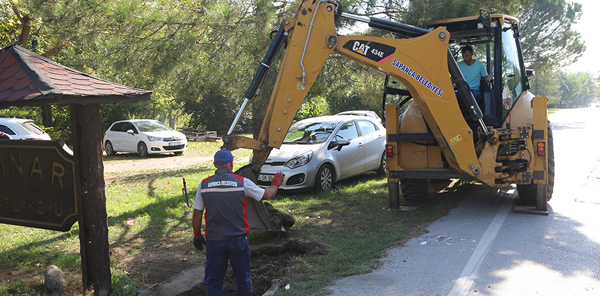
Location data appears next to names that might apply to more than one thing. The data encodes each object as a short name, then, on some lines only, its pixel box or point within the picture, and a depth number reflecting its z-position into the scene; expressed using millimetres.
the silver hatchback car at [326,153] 10062
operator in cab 8008
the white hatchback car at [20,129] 14695
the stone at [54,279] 5117
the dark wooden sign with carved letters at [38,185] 4898
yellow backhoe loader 6578
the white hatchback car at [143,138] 20266
